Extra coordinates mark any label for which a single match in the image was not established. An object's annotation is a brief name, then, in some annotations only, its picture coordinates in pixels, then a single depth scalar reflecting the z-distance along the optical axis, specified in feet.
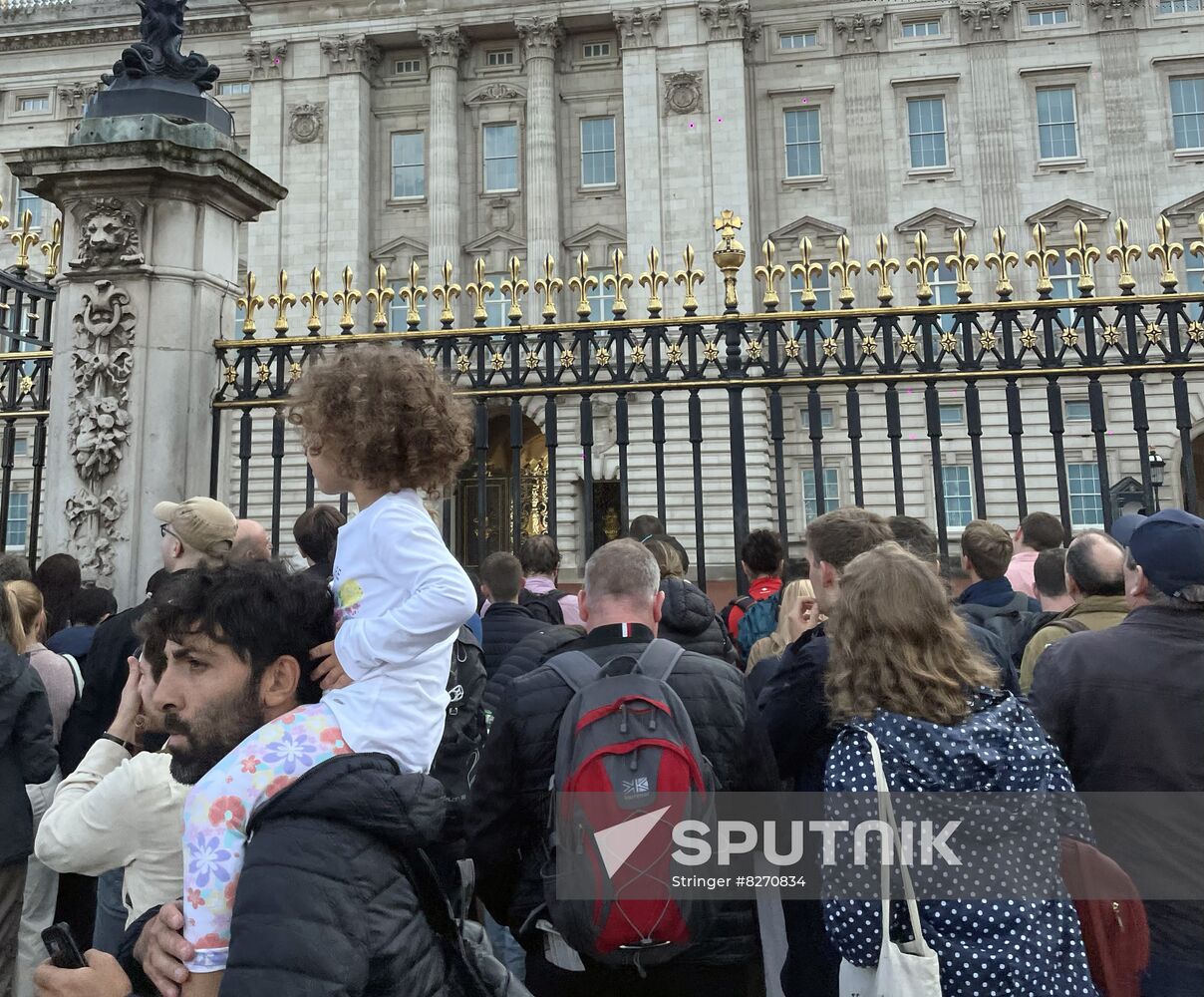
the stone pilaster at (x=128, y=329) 21.56
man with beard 5.43
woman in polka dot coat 7.48
